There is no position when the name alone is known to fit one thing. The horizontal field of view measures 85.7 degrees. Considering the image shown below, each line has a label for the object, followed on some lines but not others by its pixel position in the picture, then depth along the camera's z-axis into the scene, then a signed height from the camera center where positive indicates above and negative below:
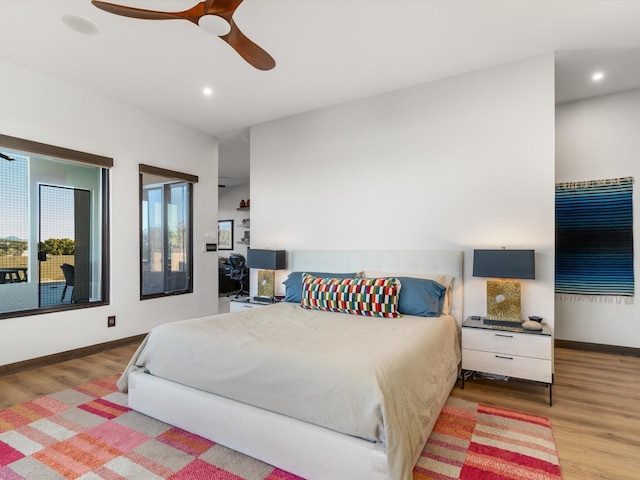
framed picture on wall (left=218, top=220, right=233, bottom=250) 9.18 +0.18
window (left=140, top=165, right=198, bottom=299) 4.45 +0.13
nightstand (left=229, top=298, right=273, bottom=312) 3.98 -0.73
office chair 7.43 -0.62
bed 1.58 -0.80
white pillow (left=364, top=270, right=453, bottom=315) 3.13 -0.35
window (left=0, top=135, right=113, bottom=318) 3.28 +0.15
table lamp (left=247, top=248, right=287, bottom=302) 4.16 -0.29
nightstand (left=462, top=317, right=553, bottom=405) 2.54 -0.85
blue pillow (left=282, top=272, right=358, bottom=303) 3.52 -0.46
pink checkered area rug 1.79 -1.20
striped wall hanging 3.72 +0.00
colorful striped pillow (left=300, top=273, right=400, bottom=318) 2.88 -0.48
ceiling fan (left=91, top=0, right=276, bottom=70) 1.90 +1.30
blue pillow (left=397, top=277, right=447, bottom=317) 2.88 -0.48
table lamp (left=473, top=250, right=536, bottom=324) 2.74 -0.28
